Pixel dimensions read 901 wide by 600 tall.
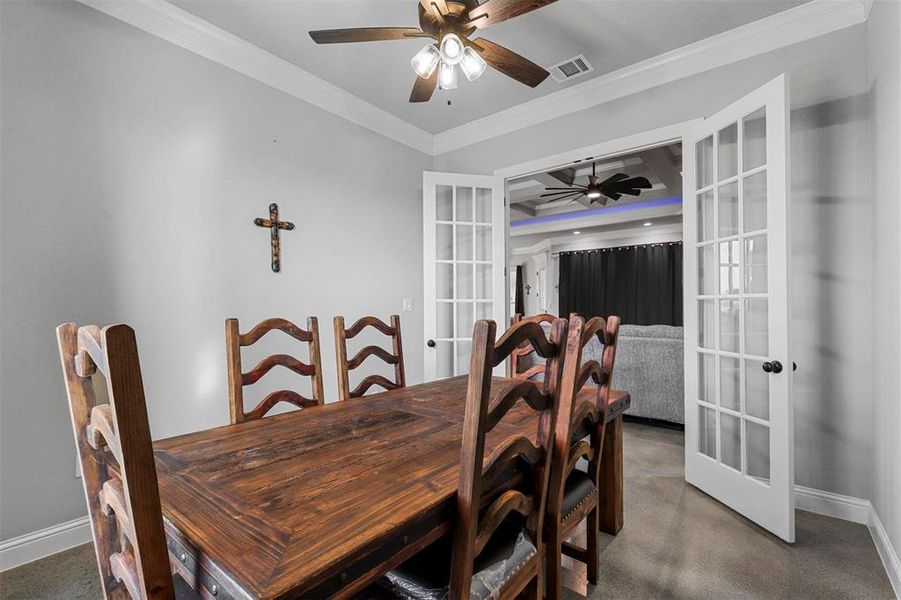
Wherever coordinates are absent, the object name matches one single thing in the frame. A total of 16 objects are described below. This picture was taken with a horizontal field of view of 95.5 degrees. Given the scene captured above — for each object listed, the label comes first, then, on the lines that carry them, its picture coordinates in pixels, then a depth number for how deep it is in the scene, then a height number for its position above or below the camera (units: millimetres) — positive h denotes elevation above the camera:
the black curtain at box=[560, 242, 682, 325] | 7809 +183
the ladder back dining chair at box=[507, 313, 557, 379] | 2052 -390
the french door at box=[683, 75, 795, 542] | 1968 -106
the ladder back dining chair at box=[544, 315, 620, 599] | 1163 -514
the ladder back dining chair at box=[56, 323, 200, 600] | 561 -265
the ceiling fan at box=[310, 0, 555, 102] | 1666 +1147
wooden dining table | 647 -419
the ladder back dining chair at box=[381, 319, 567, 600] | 829 -488
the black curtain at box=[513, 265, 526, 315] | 9992 -124
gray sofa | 3518 -695
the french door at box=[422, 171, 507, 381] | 3490 +285
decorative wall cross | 2760 +442
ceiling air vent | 2703 +1532
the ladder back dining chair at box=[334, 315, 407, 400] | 1907 -290
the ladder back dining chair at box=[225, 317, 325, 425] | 1548 -278
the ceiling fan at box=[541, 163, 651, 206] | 4750 +1277
